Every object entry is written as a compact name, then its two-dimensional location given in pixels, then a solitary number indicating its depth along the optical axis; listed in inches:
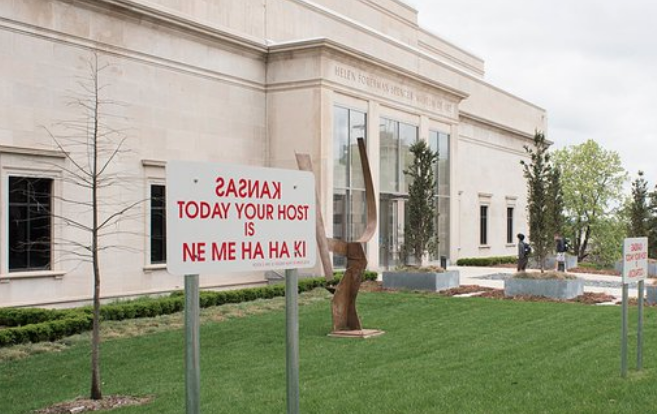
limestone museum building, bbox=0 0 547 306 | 759.1
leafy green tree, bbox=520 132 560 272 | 908.0
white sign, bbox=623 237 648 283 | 353.7
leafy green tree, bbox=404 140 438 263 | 947.3
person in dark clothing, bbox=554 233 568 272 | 1186.6
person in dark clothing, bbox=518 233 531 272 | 1026.5
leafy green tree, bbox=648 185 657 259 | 1332.4
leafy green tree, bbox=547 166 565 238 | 928.3
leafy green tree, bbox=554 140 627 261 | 1716.3
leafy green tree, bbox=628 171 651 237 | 1282.0
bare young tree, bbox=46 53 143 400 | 794.2
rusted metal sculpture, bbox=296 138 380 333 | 582.2
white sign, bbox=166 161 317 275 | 159.5
